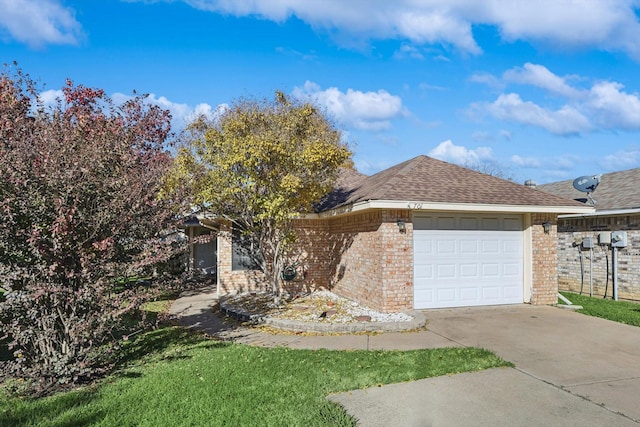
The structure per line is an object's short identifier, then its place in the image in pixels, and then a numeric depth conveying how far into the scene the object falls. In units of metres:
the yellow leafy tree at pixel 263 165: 8.58
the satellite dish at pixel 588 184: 12.96
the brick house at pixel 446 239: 8.87
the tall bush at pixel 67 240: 4.56
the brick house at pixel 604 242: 11.11
